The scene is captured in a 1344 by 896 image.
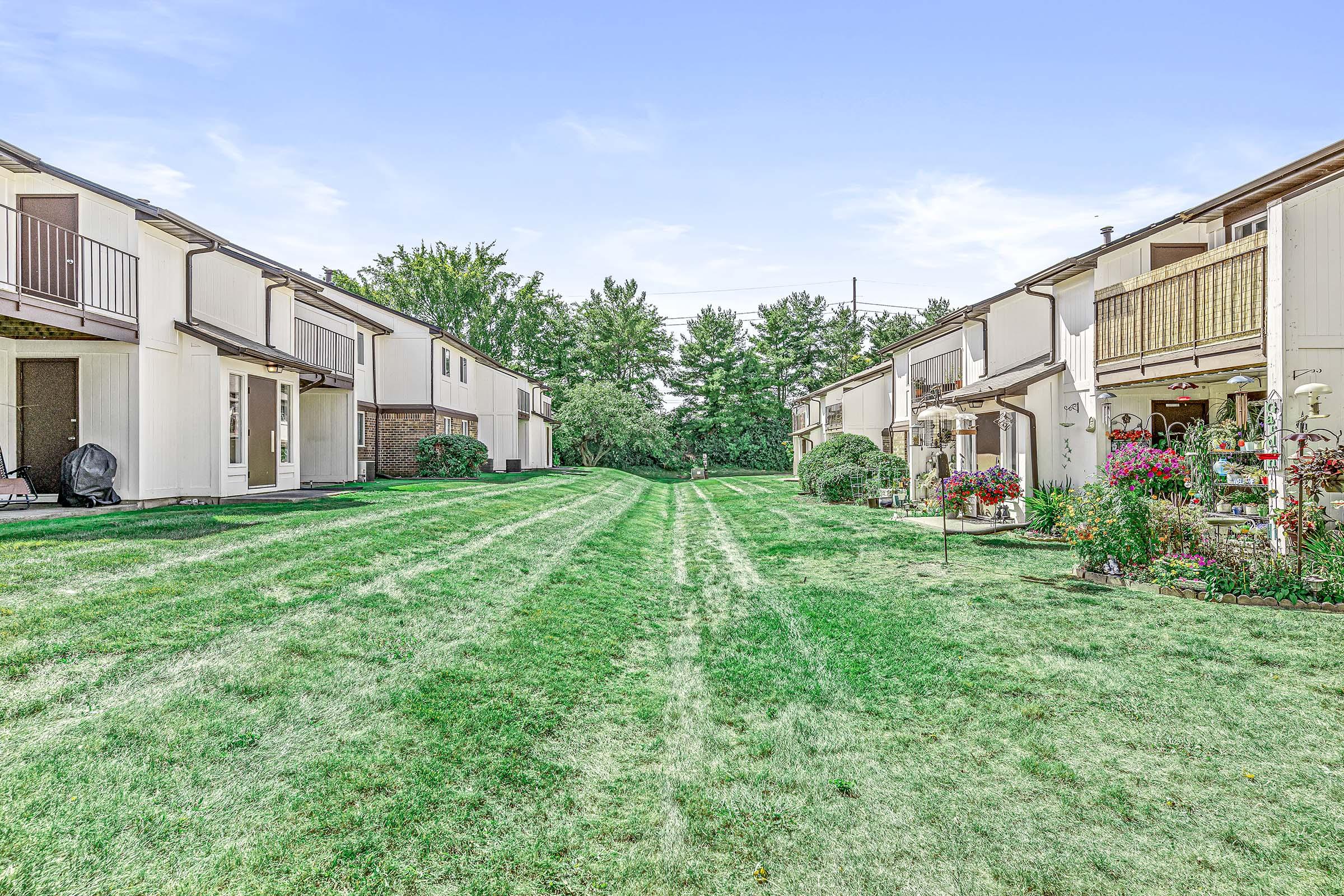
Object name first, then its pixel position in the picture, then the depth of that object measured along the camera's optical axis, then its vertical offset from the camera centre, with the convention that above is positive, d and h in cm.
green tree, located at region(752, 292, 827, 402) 5281 +891
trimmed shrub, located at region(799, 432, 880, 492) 2050 -24
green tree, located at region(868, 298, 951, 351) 5094 +989
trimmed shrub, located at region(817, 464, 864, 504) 1950 -111
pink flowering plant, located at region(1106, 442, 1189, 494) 799 -31
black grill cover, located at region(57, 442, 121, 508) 1013 -47
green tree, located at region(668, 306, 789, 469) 5172 +370
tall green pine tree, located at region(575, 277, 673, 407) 5375 +886
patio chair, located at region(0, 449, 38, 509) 993 -63
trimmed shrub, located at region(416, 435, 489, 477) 2252 -32
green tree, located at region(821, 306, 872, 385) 5175 +821
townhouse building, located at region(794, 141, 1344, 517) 873 +202
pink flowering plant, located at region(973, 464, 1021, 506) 1241 -79
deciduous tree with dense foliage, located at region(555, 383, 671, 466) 4147 +161
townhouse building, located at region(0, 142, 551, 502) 1031 +184
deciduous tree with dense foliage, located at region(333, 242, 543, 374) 4962 +1238
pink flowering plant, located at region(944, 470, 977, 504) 1265 -81
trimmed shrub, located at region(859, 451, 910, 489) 1931 -65
